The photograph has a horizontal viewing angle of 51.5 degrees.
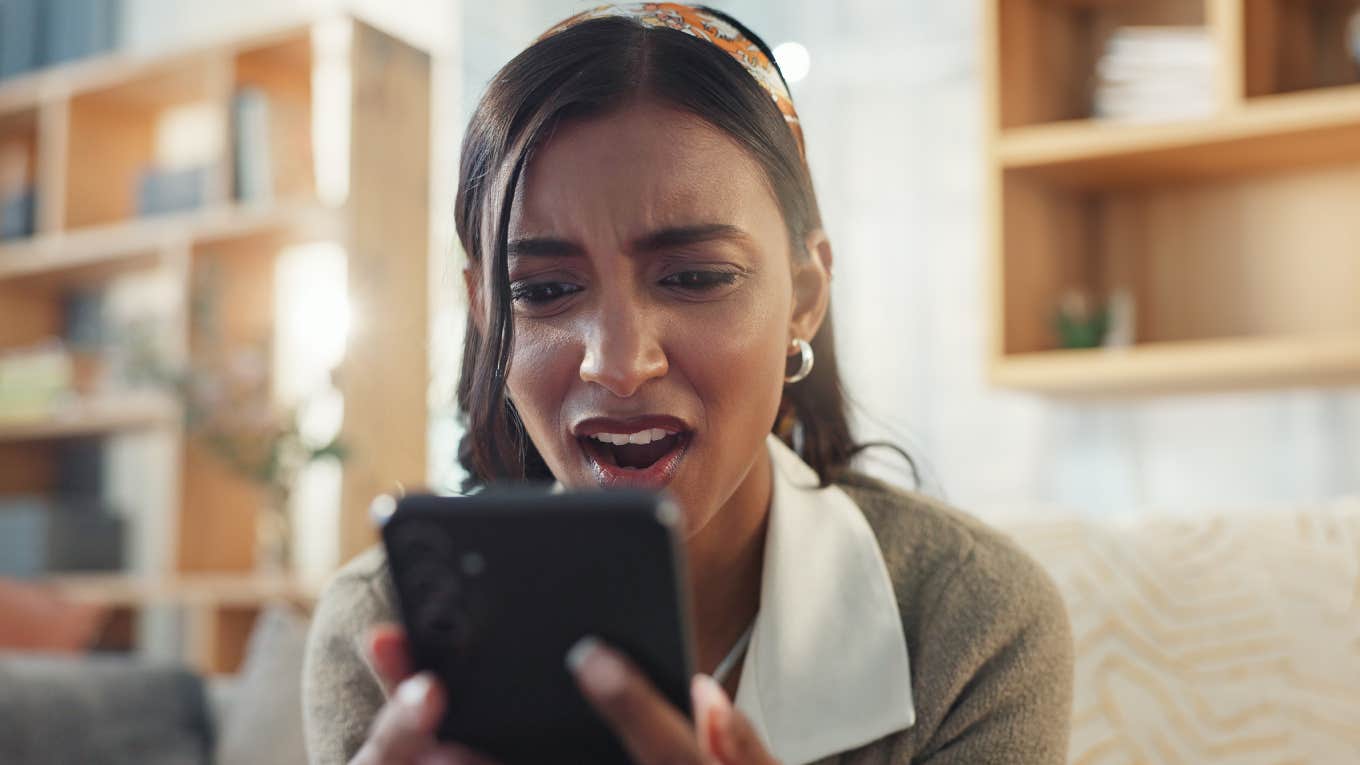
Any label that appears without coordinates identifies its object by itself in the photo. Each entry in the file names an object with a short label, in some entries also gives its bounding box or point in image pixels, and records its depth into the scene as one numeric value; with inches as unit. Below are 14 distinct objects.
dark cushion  90.7
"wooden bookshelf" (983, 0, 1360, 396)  102.7
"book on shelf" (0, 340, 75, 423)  153.3
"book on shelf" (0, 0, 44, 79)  175.5
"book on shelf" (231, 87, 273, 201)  140.1
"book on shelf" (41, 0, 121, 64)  173.0
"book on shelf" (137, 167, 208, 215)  147.1
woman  36.8
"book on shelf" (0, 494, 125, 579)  147.9
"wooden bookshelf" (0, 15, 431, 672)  130.3
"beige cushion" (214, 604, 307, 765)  91.7
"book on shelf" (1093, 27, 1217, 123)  105.3
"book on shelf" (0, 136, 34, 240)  163.0
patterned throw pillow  46.7
